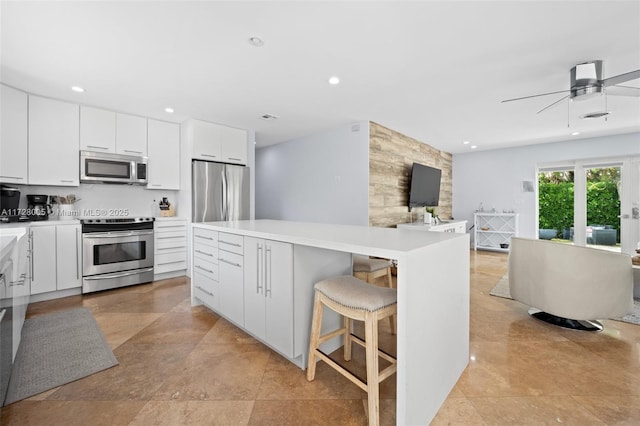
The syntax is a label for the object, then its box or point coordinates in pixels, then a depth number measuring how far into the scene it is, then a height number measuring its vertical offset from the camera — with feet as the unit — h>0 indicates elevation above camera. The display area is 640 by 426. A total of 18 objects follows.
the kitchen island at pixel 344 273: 3.84 -1.45
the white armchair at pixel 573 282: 6.93 -1.87
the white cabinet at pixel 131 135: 11.88 +3.43
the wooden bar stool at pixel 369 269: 7.23 -1.53
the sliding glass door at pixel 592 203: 16.15 +0.64
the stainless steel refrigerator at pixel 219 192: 12.85 +1.00
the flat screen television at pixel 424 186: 16.52 +1.69
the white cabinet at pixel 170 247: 12.37 -1.65
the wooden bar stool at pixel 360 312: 4.18 -1.66
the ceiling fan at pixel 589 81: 7.60 +3.74
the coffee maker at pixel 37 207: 10.32 +0.15
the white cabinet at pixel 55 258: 9.65 -1.74
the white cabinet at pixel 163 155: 12.81 +2.73
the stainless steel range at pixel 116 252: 10.63 -1.70
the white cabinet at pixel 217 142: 12.80 +3.47
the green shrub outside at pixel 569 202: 16.81 +0.74
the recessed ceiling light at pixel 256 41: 6.64 +4.25
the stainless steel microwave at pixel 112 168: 11.15 +1.85
